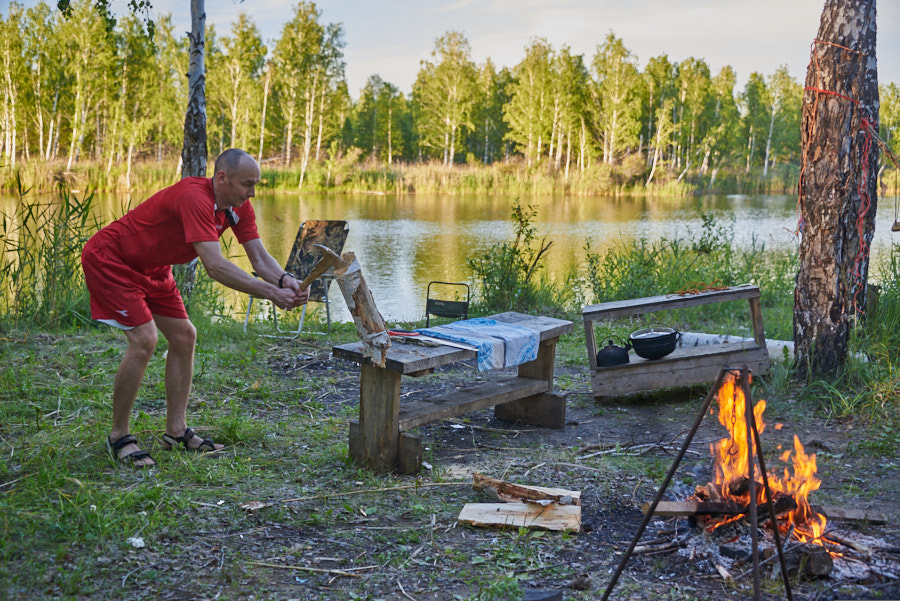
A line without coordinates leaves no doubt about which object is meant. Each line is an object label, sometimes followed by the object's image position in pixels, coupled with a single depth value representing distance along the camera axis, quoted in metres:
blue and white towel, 3.84
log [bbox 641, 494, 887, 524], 2.71
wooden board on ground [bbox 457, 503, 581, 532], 3.00
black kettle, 4.91
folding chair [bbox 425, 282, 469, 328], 6.47
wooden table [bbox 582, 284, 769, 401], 4.87
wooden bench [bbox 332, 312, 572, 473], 3.48
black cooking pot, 4.89
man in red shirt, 3.32
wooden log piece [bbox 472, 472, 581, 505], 3.14
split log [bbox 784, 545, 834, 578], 2.48
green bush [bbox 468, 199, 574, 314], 7.91
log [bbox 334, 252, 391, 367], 3.30
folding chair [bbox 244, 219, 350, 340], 7.74
